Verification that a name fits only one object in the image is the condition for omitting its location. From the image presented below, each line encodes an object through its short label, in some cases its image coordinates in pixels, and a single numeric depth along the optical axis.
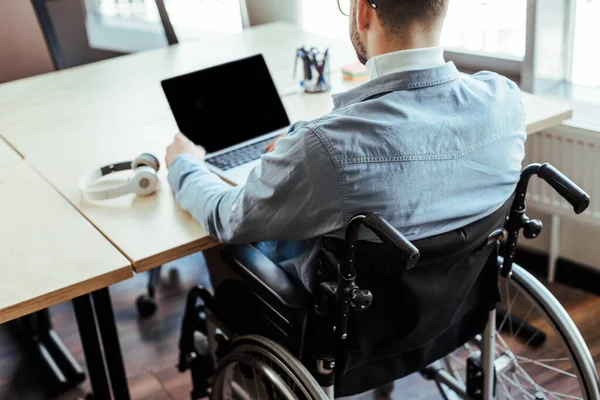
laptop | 1.94
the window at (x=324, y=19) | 3.42
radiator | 2.42
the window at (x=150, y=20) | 3.30
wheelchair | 1.34
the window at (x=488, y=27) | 2.65
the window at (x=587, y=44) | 2.48
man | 1.29
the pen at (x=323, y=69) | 2.38
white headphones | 1.80
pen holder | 2.39
